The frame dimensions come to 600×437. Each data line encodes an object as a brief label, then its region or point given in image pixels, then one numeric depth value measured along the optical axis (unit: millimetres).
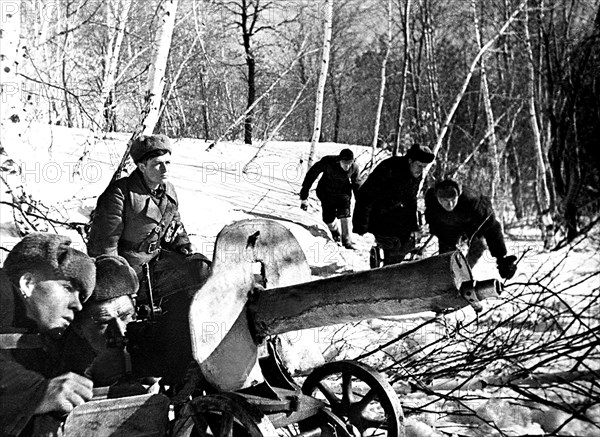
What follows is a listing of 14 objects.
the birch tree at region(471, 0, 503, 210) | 14406
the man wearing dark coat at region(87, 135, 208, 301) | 4047
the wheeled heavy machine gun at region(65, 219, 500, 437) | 2000
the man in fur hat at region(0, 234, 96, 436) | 2217
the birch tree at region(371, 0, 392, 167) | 15219
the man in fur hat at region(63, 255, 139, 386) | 2367
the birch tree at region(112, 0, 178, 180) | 6480
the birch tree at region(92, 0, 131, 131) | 9003
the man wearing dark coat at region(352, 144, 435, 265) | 7480
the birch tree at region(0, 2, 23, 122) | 4293
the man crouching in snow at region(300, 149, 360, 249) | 10305
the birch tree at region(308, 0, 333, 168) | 13014
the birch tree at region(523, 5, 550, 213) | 13938
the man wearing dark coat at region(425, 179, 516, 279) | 6820
